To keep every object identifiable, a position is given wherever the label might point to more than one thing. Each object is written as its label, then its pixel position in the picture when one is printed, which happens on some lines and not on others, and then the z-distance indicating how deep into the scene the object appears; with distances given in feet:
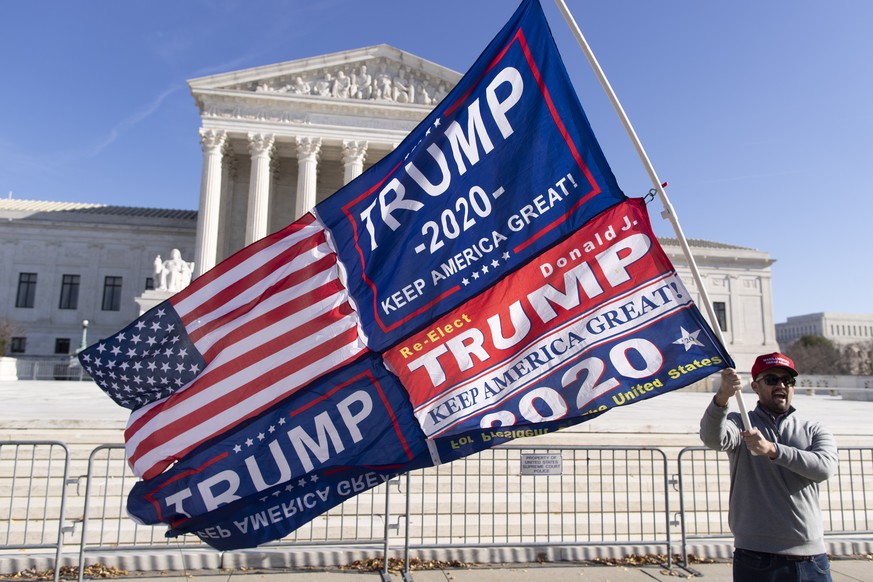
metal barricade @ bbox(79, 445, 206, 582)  18.73
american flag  11.24
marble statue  103.76
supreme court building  127.65
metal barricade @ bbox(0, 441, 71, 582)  19.97
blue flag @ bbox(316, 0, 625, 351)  11.14
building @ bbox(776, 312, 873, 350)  386.11
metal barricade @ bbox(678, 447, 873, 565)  23.43
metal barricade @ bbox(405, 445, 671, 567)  20.65
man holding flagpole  9.75
